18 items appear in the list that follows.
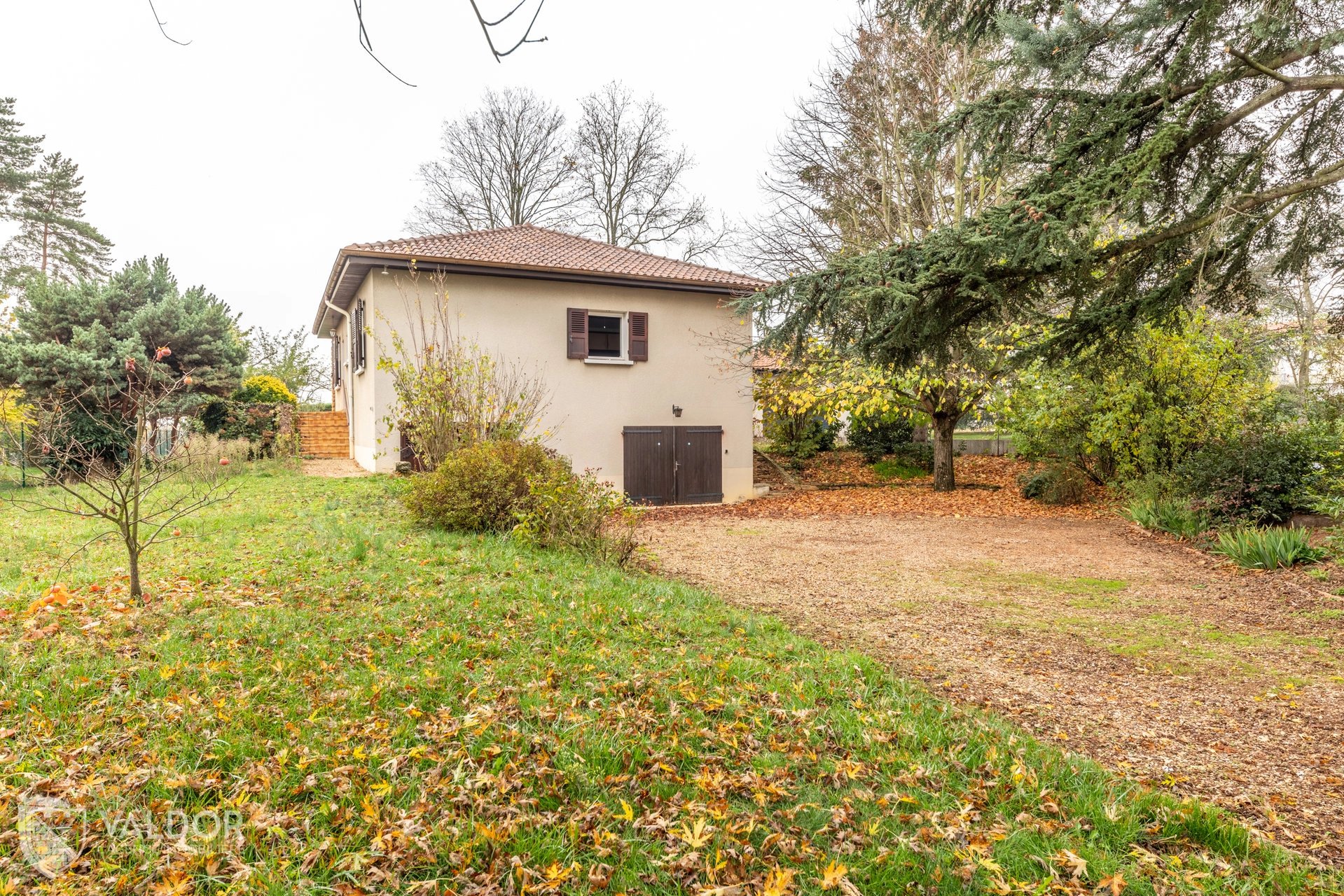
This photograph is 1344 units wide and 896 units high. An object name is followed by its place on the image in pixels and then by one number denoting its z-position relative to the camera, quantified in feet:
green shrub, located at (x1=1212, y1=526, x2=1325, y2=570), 23.85
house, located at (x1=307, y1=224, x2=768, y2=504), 41.01
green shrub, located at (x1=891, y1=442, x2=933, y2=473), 61.77
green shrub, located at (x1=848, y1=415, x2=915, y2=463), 63.16
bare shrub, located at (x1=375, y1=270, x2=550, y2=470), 33.86
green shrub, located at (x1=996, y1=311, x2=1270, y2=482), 37.47
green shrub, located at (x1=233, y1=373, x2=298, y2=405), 52.90
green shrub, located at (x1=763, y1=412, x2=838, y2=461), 60.70
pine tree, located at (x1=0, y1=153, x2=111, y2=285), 77.66
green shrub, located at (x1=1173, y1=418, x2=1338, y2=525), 28.78
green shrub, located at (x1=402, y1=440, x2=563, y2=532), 25.20
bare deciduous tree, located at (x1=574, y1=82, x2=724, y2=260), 80.53
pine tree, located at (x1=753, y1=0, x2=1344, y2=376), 20.15
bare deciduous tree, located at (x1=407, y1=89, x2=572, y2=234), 80.69
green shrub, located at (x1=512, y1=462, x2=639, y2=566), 23.29
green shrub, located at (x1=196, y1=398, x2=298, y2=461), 49.49
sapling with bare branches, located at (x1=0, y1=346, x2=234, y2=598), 15.69
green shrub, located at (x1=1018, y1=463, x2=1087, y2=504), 44.73
